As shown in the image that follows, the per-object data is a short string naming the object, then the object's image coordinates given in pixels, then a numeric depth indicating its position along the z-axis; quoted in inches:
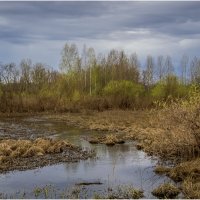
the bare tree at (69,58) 2910.9
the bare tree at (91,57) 2890.0
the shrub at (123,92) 2068.5
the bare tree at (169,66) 3363.7
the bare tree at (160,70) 3275.1
